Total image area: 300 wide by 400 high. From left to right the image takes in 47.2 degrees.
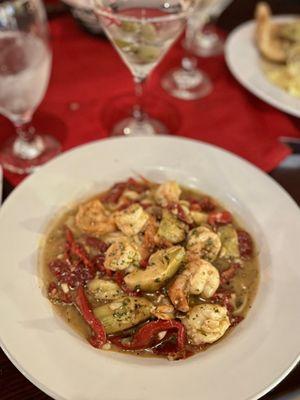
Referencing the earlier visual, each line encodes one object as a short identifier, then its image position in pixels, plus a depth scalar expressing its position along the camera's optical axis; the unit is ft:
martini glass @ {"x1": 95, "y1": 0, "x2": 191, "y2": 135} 1.23
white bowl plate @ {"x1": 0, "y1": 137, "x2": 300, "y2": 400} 0.84
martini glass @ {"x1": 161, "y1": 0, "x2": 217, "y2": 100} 1.68
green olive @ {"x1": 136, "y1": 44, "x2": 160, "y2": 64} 1.29
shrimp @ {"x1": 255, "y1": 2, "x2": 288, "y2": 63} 1.72
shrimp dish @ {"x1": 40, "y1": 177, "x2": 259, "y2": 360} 0.95
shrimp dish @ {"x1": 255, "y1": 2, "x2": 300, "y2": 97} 1.61
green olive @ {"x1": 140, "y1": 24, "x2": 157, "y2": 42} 1.23
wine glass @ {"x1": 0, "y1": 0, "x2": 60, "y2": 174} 1.37
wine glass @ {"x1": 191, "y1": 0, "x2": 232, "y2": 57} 1.87
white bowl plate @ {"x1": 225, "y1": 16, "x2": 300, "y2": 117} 1.51
